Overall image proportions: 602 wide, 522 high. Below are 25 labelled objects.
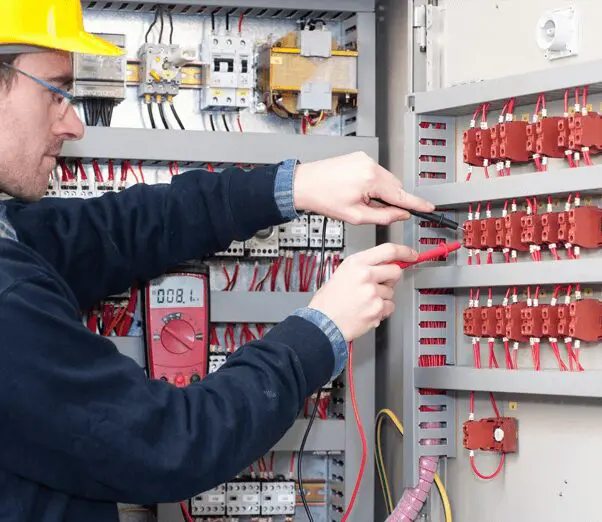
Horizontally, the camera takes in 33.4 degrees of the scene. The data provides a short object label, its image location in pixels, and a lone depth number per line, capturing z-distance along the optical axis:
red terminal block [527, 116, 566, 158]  1.87
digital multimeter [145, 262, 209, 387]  2.22
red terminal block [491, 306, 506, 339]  1.95
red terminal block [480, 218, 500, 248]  1.98
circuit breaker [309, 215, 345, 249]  2.41
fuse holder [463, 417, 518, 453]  2.01
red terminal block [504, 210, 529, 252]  1.92
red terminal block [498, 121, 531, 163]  1.93
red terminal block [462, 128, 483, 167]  2.03
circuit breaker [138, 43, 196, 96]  2.34
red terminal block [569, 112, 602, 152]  1.79
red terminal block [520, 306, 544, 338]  1.88
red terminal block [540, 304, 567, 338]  1.84
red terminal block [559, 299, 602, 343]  1.79
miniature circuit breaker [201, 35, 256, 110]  2.38
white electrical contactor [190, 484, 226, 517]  2.33
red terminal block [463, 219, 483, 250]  2.01
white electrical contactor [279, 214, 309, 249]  2.40
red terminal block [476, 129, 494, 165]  1.99
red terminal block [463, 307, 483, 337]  2.02
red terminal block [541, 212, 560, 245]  1.85
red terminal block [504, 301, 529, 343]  1.92
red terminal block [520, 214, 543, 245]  1.88
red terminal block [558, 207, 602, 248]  1.80
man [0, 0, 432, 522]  1.43
